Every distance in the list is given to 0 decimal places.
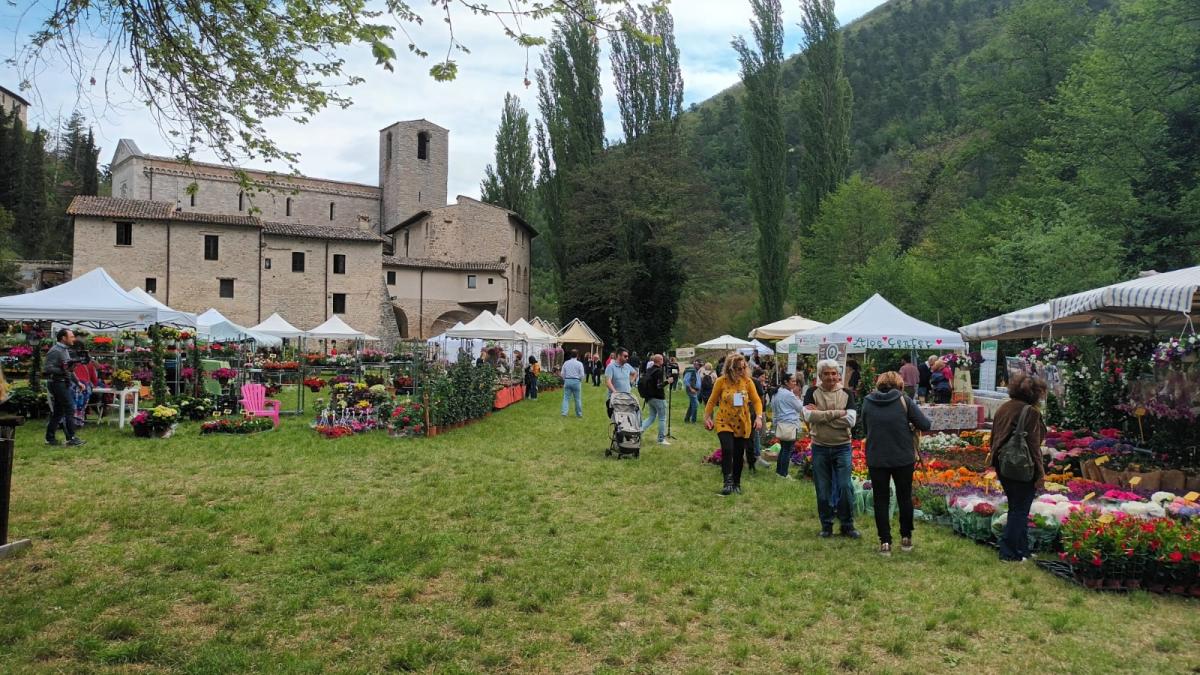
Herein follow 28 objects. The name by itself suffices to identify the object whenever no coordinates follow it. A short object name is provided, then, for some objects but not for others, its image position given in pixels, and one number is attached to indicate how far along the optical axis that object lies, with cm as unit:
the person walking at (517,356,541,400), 2173
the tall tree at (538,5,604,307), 4159
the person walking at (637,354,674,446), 1196
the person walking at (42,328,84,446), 991
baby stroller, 1059
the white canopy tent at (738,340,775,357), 2400
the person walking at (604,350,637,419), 1227
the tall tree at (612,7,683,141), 4081
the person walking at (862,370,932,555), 568
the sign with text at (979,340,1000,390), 1540
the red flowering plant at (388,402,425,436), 1212
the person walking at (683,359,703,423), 1582
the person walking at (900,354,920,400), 1404
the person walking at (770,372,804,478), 876
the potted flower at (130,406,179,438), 1109
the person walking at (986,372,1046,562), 557
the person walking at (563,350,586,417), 1639
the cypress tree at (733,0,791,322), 3772
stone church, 3856
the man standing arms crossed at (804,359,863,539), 627
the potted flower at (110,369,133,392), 1324
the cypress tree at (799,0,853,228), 3991
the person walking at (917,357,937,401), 1589
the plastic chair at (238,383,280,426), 1300
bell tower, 5488
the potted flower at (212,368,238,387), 1655
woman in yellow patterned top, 768
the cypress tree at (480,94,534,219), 5316
